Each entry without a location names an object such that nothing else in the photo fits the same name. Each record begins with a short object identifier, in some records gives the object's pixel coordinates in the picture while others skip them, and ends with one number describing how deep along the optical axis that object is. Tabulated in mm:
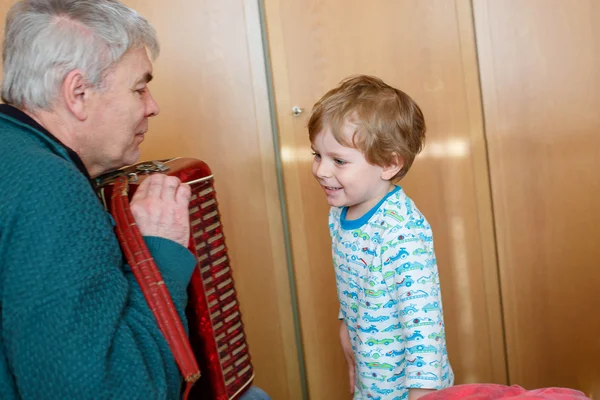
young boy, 1509
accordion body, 1421
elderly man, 1034
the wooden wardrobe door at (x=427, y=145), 2447
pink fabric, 1124
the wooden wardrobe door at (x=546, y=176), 2461
